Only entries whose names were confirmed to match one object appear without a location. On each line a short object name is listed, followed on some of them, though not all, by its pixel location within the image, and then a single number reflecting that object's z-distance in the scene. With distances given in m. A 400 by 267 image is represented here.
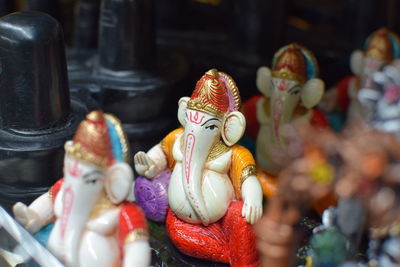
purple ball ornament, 0.53
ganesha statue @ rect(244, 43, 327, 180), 0.55
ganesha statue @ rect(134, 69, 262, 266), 0.50
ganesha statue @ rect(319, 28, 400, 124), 0.58
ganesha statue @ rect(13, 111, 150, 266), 0.45
